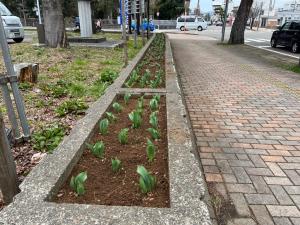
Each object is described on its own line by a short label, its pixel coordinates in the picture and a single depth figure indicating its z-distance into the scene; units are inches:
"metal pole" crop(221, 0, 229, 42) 642.1
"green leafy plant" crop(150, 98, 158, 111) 119.6
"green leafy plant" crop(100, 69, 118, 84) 194.9
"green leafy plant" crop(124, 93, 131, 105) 131.6
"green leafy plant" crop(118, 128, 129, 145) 89.9
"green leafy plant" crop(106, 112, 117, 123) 107.6
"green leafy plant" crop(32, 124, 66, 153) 97.3
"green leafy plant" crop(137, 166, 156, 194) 63.8
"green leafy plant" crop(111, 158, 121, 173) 74.0
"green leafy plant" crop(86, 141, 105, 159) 80.7
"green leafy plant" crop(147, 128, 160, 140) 92.9
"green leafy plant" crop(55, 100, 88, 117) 129.8
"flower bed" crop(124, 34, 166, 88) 165.5
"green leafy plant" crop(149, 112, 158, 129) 98.4
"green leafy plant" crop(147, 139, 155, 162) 78.9
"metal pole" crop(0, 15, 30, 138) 86.9
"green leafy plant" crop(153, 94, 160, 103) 130.3
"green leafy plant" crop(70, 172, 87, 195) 63.7
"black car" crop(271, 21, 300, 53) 458.5
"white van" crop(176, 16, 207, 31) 1335.0
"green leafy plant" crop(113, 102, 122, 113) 118.9
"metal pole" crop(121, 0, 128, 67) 233.0
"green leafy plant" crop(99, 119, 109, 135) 96.0
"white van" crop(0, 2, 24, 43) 422.0
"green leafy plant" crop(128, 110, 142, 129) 102.0
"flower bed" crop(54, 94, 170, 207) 64.4
